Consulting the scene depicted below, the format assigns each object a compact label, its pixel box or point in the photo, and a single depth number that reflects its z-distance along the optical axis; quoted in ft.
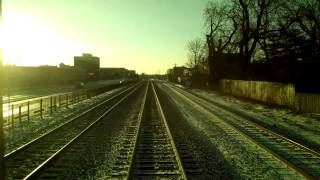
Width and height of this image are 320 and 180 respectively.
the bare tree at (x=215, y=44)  113.68
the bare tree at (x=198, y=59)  230.97
